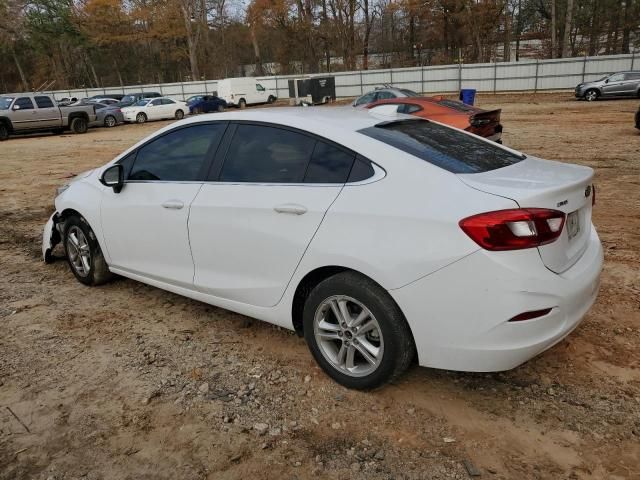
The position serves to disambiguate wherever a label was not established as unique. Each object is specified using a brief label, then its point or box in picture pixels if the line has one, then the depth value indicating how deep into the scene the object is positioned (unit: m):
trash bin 21.31
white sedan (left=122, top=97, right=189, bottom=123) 28.33
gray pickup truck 21.48
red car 10.66
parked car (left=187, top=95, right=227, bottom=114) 32.06
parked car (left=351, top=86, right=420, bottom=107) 18.60
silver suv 24.23
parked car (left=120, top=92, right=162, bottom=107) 30.77
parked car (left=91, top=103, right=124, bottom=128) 26.33
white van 35.19
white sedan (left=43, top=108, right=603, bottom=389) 2.47
